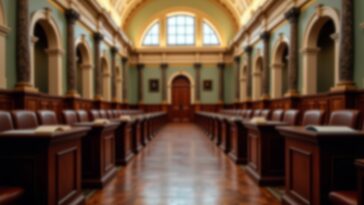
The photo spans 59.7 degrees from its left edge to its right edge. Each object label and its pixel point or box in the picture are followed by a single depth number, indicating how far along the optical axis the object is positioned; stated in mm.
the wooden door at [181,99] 22281
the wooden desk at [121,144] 6371
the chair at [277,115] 5639
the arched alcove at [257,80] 15281
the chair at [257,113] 7300
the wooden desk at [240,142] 6414
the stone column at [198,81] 21811
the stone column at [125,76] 19609
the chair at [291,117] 4841
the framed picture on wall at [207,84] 21969
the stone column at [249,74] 15934
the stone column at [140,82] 21703
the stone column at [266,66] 12695
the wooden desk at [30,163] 2621
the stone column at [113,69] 16141
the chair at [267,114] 6653
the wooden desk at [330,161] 2625
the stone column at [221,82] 21641
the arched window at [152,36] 21656
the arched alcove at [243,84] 18147
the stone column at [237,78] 18969
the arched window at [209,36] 21672
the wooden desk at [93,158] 4492
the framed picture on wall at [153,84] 21953
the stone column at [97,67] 12922
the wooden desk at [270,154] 4629
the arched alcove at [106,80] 15664
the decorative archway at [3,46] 6334
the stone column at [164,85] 21844
